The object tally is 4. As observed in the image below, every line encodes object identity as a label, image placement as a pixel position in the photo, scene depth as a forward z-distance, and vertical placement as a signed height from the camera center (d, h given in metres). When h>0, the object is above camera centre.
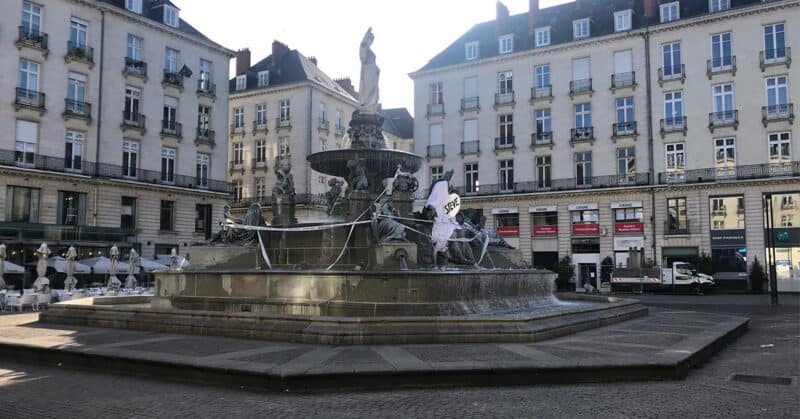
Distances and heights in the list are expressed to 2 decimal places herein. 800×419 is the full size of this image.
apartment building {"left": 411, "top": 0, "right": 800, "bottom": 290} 42.81 +10.14
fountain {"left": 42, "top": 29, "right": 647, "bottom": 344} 11.24 -0.33
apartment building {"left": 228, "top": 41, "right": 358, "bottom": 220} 59.62 +13.82
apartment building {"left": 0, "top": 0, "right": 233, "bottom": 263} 37.91 +9.07
